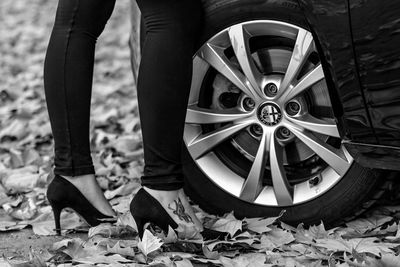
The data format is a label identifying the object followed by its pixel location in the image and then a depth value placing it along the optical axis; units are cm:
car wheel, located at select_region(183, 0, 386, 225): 502
